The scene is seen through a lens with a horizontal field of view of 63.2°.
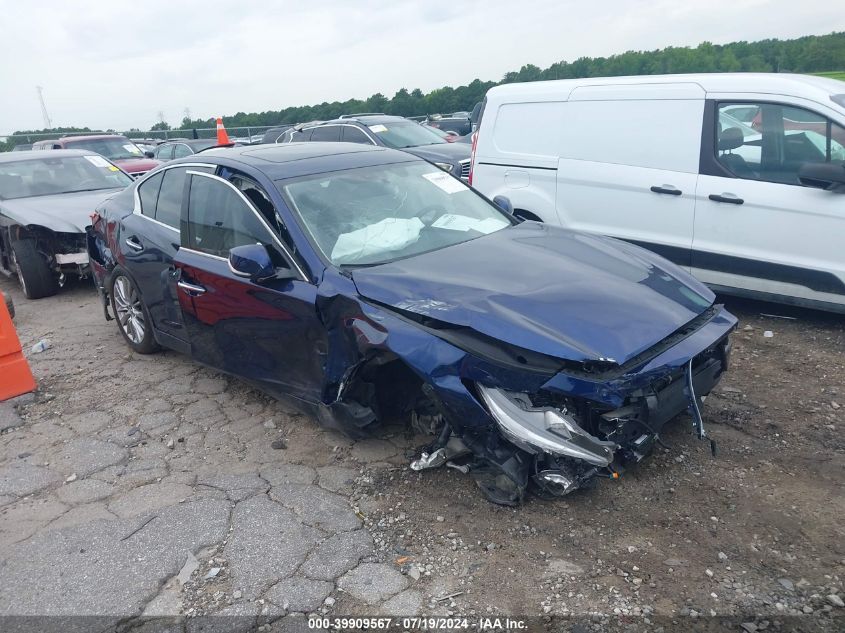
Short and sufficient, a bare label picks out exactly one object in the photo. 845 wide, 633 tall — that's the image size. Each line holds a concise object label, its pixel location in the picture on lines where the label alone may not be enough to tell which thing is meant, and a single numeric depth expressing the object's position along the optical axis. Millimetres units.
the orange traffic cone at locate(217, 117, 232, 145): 10221
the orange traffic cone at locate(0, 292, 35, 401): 5008
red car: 14772
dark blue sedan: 3029
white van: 5039
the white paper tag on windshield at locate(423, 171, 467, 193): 4659
